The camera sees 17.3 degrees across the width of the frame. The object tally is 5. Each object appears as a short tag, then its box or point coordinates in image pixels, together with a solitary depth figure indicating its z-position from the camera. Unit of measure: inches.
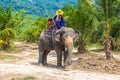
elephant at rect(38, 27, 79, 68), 576.1
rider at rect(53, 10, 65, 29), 615.2
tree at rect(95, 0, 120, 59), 670.5
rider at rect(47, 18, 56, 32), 617.4
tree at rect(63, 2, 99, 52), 869.2
